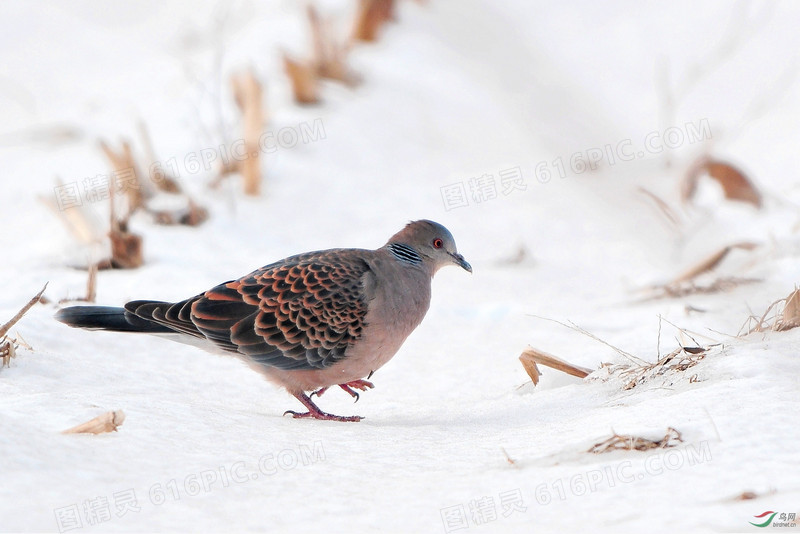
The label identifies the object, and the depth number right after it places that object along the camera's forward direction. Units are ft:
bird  23.76
